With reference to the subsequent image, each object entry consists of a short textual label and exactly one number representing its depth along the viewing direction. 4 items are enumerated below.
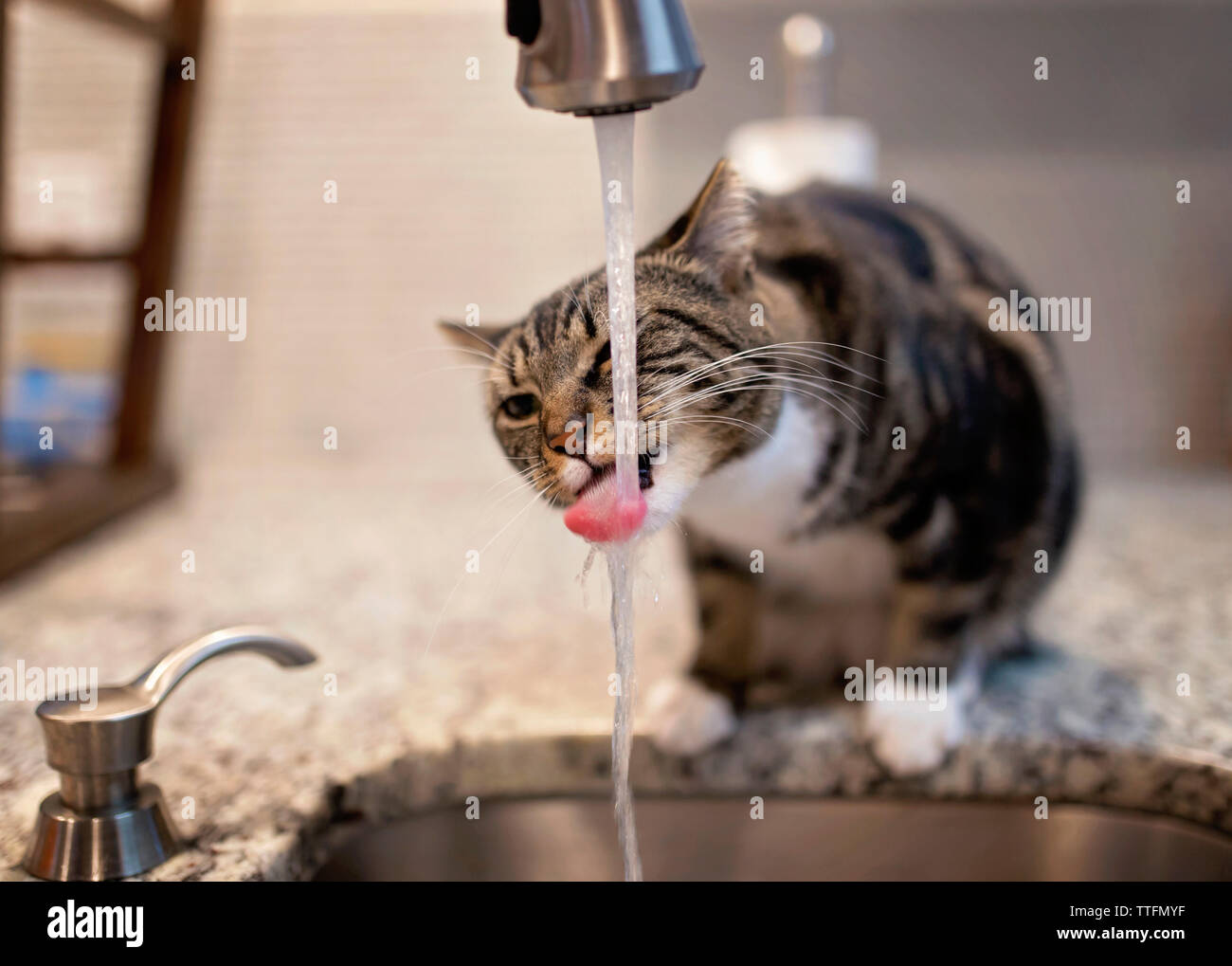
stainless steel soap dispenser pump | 0.61
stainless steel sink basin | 0.80
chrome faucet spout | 0.50
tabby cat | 0.66
